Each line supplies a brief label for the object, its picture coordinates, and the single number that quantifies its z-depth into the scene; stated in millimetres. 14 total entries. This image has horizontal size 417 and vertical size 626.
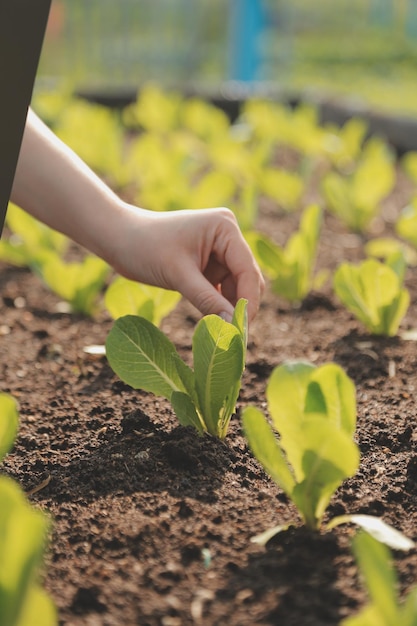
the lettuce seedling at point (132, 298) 1662
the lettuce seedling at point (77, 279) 2082
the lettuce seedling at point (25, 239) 2465
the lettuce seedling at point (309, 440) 1006
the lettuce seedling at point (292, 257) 2102
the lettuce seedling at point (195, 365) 1253
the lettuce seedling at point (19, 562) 737
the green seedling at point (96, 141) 3777
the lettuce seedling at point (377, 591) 796
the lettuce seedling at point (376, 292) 1804
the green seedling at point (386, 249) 2428
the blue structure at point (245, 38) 8734
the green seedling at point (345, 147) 4379
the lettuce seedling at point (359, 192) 2930
